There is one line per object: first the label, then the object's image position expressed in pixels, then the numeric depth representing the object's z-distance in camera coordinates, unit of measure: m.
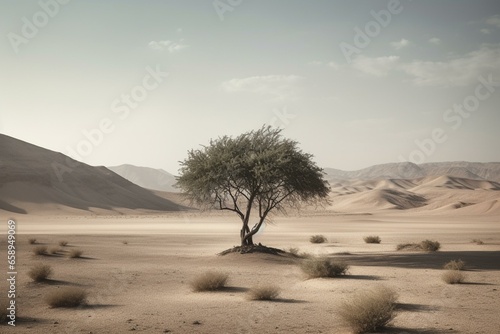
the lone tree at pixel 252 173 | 26.58
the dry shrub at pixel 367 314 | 10.20
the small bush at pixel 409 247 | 31.15
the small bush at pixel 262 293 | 13.91
